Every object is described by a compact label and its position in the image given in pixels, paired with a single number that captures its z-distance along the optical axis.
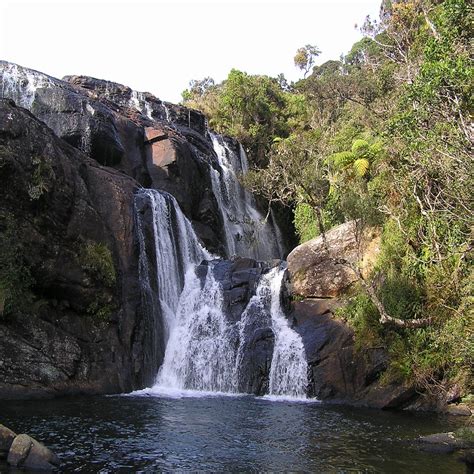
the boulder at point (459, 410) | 15.35
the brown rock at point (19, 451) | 9.47
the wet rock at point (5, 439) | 9.74
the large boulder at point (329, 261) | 21.17
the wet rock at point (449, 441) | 11.23
